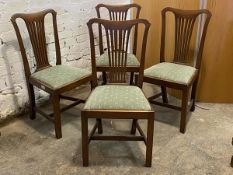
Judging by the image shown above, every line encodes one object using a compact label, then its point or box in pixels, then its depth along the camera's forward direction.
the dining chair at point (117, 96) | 1.45
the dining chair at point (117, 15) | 2.13
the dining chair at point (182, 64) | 1.83
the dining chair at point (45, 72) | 1.75
